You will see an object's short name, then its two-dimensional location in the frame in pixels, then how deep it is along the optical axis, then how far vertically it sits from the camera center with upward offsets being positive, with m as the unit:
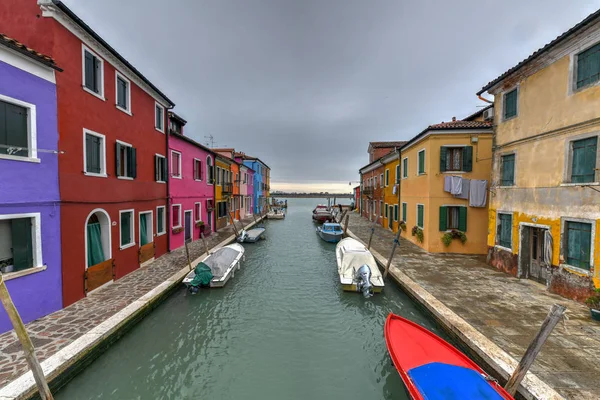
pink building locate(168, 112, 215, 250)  16.08 +0.45
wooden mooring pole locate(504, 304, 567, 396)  4.71 -2.79
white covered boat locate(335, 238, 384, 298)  10.98 -3.49
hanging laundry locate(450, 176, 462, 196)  14.48 +0.52
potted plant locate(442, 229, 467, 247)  14.86 -2.39
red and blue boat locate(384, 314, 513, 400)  4.57 -3.47
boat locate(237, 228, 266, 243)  21.81 -3.71
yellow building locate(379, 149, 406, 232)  22.42 +0.28
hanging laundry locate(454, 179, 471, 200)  14.54 +0.28
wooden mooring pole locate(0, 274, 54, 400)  4.37 -2.66
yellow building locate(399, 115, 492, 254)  14.55 +0.69
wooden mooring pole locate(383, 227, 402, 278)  11.77 -3.43
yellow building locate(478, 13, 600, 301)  8.27 +1.13
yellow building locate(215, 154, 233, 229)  24.47 +0.37
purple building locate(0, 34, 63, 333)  6.59 +0.24
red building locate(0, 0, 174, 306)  7.84 +1.74
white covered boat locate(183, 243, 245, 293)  11.07 -3.52
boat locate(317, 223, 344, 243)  22.89 -3.49
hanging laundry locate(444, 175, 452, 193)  14.63 +0.64
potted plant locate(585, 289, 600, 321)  7.18 -3.16
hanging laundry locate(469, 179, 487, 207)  14.41 +0.08
